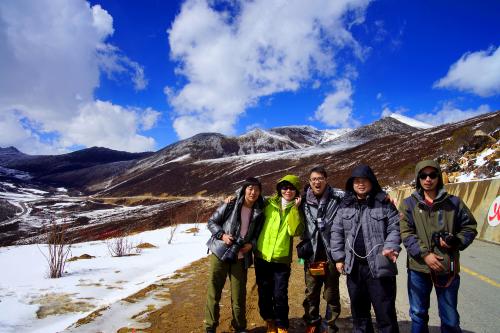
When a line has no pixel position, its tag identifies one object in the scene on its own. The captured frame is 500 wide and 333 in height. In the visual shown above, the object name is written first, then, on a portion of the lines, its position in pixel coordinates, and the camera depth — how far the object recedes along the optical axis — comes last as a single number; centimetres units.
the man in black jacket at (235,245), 394
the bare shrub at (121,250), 1002
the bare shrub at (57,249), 691
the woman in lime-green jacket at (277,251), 392
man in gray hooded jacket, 326
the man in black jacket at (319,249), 387
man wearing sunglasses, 313
